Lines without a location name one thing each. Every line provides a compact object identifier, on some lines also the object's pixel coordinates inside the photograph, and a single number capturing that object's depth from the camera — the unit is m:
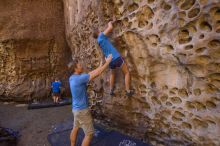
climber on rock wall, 4.11
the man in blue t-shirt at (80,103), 3.77
